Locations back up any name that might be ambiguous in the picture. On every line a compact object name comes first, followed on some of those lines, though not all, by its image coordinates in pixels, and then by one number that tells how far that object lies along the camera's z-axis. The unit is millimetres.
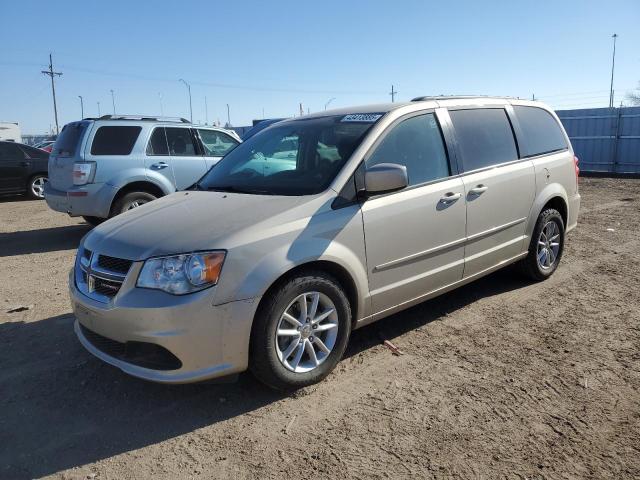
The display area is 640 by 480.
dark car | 13219
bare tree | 53562
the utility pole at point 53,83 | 58241
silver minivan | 2971
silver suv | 7645
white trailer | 41106
